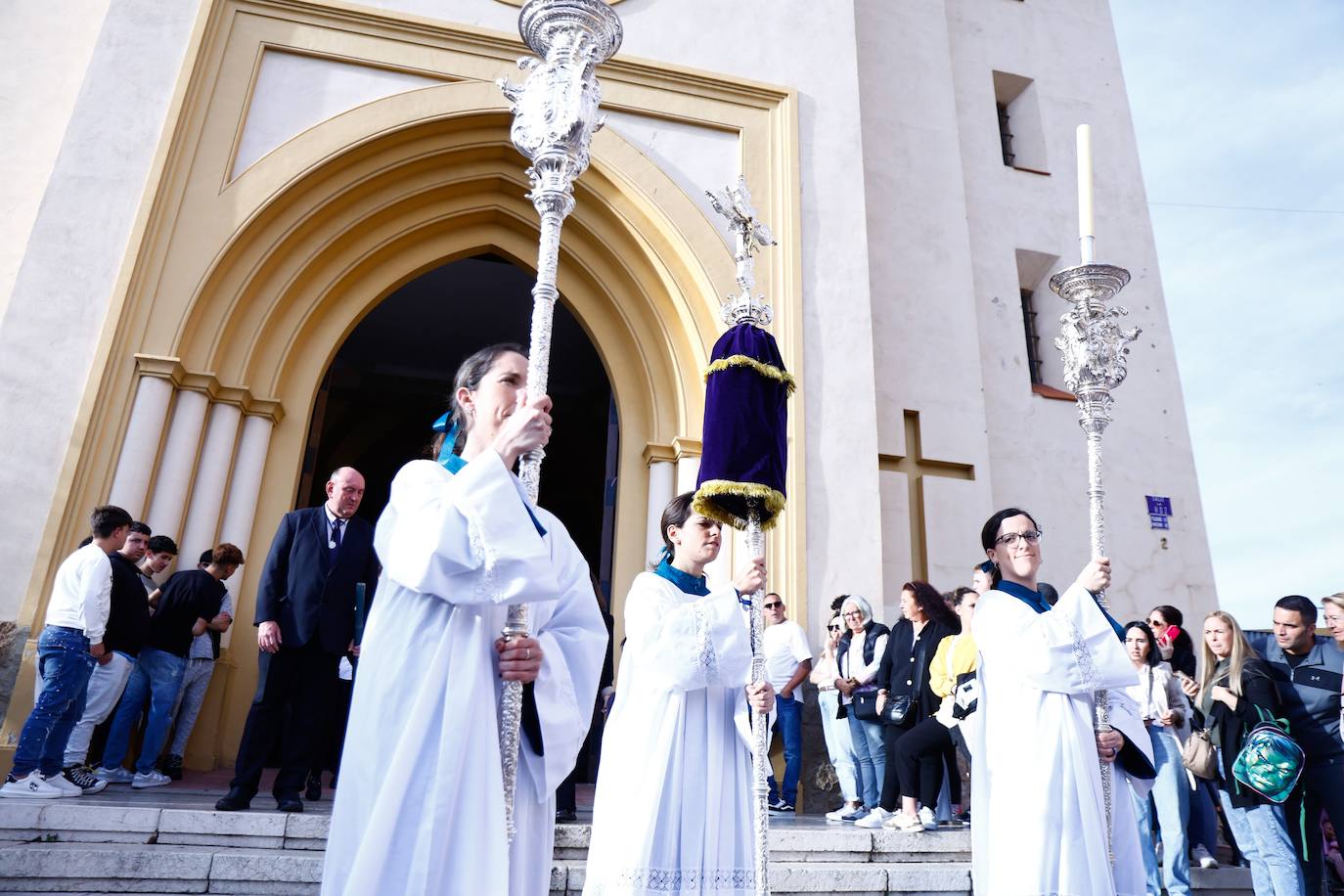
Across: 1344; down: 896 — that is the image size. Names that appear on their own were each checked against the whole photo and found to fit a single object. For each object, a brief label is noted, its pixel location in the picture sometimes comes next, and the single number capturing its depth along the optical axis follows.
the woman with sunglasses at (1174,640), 6.85
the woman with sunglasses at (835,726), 6.52
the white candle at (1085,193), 4.35
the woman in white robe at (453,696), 2.16
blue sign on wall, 9.73
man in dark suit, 4.91
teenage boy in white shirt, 5.12
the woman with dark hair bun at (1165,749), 5.50
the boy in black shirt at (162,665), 5.95
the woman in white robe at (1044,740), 3.64
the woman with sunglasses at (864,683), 6.25
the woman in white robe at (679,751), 3.46
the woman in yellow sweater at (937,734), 5.53
